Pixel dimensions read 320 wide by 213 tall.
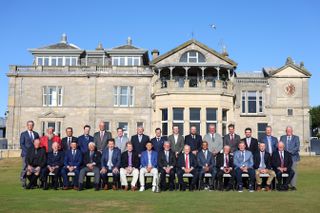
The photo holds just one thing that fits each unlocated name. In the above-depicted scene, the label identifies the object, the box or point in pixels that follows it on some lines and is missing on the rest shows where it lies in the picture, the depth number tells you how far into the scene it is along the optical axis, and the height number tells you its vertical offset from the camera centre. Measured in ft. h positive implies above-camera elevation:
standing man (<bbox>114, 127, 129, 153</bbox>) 51.21 -1.11
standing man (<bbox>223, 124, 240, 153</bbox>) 50.70 -0.86
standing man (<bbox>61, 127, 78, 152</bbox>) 49.44 -1.02
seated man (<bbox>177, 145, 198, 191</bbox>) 46.42 -3.69
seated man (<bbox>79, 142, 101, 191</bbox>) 45.88 -3.46
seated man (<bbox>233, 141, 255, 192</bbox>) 45.73 -3.40
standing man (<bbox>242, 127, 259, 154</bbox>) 49.16 -1.16
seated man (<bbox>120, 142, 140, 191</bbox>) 46.20 -3.45
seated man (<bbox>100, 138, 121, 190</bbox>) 46.52 -3.34
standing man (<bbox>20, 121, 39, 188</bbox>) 49.03 -0.82
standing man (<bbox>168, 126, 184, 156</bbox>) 50.62 -1.05
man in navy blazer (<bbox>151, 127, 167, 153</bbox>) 50.06 -1.16
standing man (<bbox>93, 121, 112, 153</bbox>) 50.80 -0.77
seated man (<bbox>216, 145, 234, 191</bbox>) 46.68 -3.59
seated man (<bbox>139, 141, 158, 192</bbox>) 46.03 -3.17
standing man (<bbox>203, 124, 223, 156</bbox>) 51.12 -1.01
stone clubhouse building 120.88 +10.62
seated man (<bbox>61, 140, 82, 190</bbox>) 46.32 -3.58
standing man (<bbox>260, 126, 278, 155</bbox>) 49.52 -0.94
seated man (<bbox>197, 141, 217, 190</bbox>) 46.91 -3.38
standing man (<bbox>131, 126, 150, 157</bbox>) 50.59 -1.19
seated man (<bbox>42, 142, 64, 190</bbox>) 46.37 -3.70
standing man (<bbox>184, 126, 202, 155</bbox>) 51.03 -1.02
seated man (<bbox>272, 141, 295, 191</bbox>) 46.52 -3.47
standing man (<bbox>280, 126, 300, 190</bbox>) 49.14 -1.35
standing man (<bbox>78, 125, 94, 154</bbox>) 49.93 -1.00
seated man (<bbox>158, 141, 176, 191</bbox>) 46.32 -3.52
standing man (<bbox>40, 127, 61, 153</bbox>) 49.55 -1.03
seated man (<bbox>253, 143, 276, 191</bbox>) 46.80 -3.43
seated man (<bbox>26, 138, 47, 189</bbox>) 46.52 -3.37
